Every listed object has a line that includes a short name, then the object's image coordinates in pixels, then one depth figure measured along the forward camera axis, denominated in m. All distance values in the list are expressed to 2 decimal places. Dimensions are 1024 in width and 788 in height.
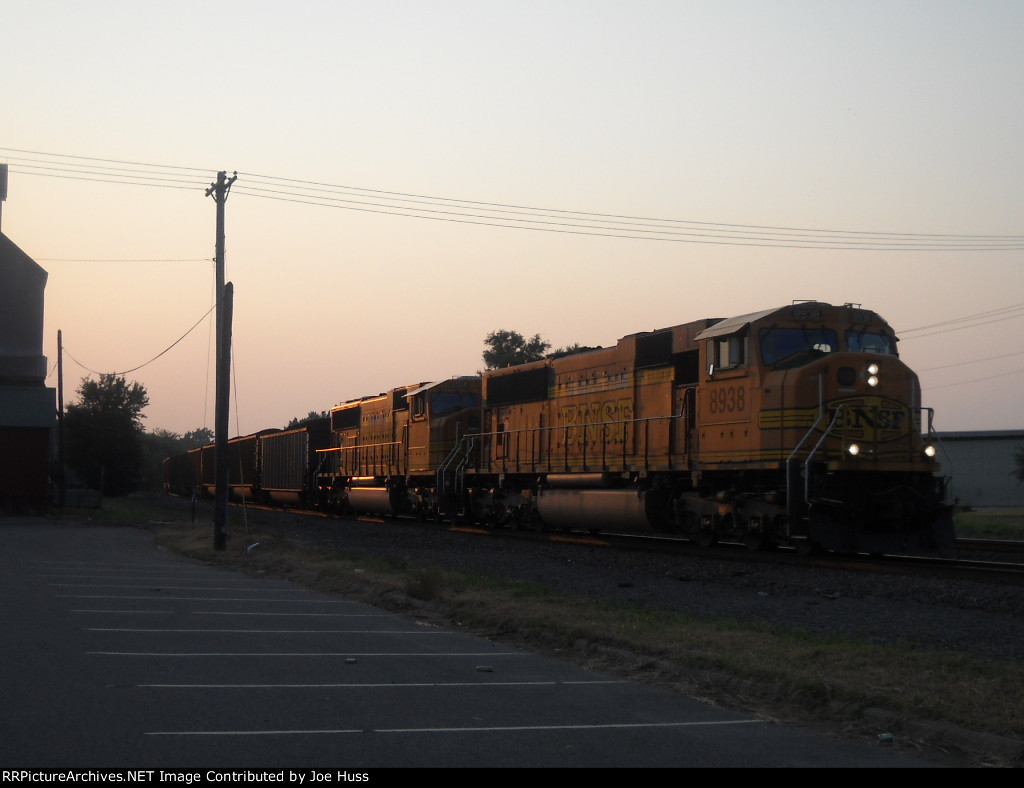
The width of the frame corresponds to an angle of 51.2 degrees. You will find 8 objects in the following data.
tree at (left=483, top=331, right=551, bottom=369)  84.69
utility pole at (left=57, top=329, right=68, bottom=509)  42.47
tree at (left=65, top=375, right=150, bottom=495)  72.94
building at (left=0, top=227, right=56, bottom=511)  39.16
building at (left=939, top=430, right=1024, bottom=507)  67.00
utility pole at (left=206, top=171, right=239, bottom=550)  23.42
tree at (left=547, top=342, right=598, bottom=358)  24.84
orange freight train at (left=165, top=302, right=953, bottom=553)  17.30
